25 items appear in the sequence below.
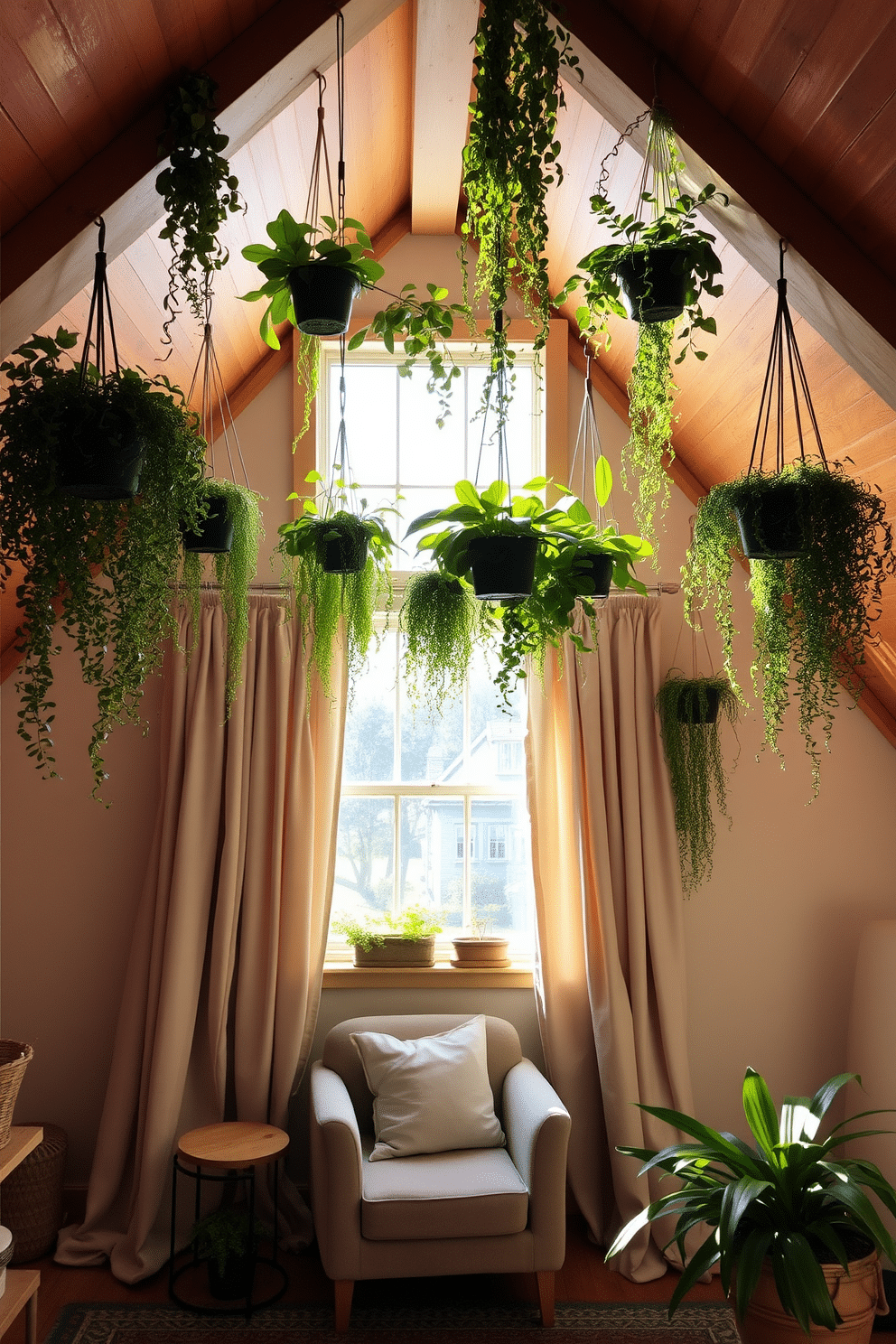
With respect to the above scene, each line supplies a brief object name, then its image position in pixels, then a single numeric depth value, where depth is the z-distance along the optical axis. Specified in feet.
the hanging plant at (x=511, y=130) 6.61
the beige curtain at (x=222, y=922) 12.23
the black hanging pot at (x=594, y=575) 8.53
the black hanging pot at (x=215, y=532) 8.85
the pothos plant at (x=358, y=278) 6.98
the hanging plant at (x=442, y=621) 9.34
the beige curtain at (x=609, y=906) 12.47
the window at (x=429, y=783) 14.15
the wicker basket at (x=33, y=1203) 11.83
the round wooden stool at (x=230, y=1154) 10.87
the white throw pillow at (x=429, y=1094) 11.50
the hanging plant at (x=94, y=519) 6.18
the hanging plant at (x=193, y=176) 7.09
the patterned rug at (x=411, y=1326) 10.35
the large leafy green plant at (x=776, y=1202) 7.47
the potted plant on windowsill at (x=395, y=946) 13.32
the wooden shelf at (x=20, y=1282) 9.29
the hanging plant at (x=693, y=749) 12.90
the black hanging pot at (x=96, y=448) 6.11
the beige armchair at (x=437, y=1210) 10.33
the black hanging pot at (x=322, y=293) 7.05
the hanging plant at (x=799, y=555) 7.91
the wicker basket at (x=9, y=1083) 9.07
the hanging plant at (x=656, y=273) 7.07
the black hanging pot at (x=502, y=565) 7.95
